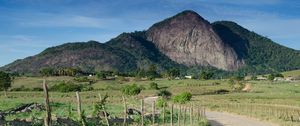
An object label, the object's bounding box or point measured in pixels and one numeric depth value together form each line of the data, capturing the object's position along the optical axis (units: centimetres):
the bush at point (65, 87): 8959
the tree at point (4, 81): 8058
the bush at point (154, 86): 9735
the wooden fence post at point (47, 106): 1141
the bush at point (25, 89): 9994
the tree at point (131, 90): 6717
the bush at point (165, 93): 8039
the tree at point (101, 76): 13108
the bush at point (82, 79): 11503
